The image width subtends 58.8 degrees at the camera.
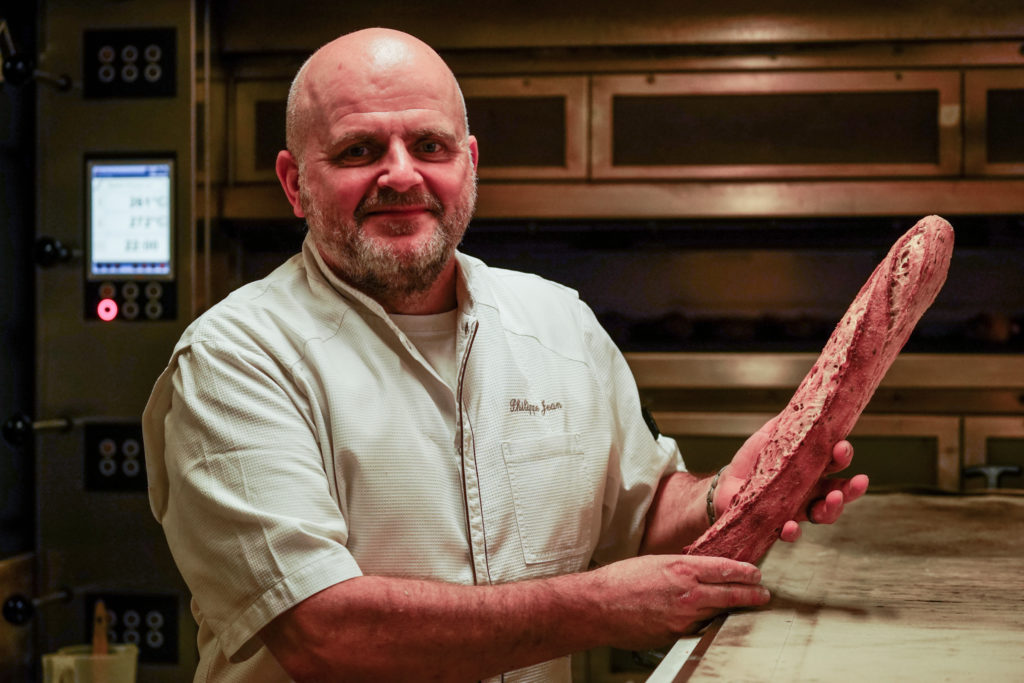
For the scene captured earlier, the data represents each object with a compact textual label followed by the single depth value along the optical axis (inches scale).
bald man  39.3
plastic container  75.0
